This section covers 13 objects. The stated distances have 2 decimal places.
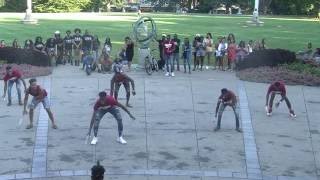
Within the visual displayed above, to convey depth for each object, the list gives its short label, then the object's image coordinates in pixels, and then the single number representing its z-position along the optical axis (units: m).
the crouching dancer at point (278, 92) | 17.31
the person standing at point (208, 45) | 25.50
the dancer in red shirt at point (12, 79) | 18.45
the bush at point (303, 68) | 23.10
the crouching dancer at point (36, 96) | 15.69
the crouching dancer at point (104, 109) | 14.23
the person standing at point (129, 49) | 24.59
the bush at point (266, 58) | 24.62
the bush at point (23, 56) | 24.41
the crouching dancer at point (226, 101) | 15.80
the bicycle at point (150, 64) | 23.55
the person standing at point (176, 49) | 23.53
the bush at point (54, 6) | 62.09
